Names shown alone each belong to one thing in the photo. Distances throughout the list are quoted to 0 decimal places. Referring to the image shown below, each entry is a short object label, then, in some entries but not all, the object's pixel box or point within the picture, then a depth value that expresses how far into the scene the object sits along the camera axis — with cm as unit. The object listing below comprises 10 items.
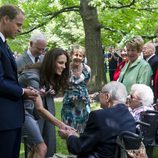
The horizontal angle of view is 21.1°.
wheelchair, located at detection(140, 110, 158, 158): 445
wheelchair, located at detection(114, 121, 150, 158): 330
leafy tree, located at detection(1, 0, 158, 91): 1266
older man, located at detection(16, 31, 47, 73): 525
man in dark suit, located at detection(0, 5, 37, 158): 347
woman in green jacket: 548
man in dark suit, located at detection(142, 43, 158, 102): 662
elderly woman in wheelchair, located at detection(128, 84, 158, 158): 447
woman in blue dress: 579
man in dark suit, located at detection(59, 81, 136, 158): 344
